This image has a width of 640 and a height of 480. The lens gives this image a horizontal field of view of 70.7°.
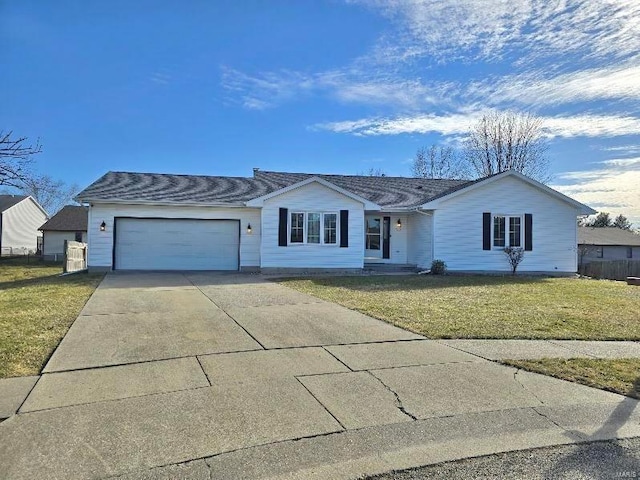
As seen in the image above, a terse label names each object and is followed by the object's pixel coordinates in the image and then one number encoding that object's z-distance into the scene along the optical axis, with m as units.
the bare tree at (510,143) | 35.88
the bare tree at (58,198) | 57.01
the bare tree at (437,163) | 39.94
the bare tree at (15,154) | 20.42
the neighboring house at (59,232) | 33.88
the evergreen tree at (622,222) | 61.47
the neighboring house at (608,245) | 41.75
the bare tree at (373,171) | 43.56
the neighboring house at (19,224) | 38.22
